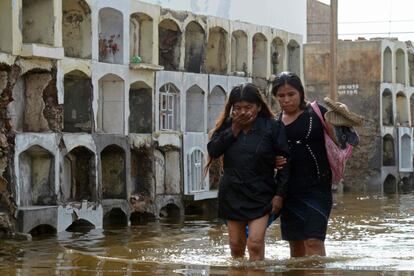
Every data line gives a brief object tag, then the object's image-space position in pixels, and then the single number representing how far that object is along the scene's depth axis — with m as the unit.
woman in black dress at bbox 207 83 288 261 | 12.44
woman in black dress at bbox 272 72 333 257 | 12.72
